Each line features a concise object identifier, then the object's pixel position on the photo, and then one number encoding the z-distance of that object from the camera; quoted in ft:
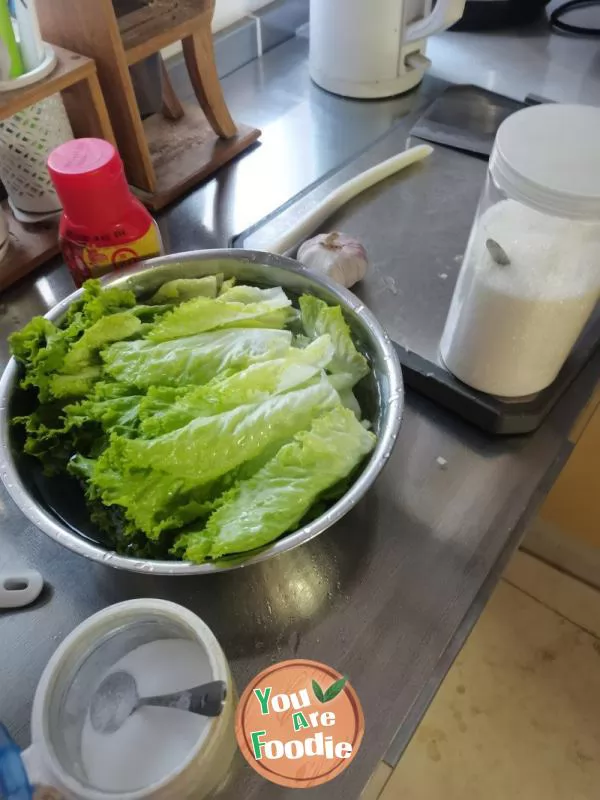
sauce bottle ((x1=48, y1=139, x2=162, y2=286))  2.09
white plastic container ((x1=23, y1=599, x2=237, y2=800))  1.41
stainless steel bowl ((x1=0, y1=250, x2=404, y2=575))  1.67
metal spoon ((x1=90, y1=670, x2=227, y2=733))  1.49
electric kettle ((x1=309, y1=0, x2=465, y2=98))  3.18
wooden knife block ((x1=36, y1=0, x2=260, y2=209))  2.51
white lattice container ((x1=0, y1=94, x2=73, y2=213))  2.56
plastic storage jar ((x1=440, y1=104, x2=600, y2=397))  1.69
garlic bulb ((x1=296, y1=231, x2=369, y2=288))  2.50
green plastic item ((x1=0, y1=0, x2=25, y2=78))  2.26
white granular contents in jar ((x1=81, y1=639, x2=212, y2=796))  1.50
